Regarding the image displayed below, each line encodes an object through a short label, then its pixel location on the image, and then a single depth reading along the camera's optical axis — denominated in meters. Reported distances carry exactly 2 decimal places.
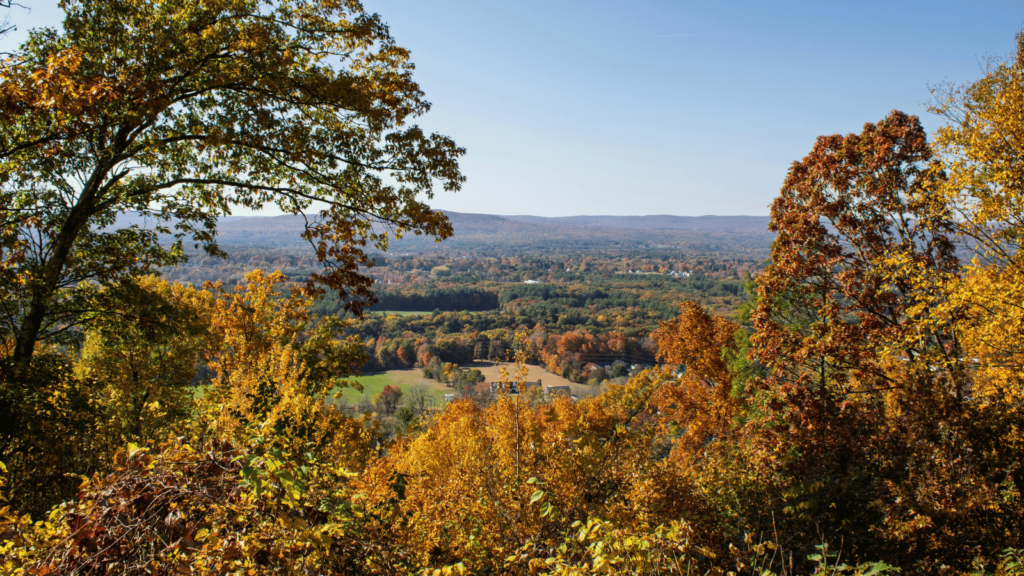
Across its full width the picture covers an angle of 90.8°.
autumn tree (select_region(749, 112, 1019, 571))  5.46
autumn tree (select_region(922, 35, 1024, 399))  6.97
